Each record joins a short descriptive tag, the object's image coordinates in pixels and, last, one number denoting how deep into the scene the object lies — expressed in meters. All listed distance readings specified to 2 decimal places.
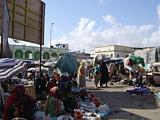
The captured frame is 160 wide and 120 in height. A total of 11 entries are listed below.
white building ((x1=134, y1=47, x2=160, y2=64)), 13.87
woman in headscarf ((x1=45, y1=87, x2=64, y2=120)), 4.32
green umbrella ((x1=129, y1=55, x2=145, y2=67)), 10.75
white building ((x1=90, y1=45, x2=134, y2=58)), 31.66
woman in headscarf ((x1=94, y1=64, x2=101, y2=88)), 9.79
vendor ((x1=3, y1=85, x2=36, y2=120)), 3.61
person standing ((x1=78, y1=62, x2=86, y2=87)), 8.29
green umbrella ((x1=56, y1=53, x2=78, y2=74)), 7.99
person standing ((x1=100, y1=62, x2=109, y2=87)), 9.96
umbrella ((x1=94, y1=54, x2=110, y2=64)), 11.42
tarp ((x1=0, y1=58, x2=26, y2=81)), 3.44
